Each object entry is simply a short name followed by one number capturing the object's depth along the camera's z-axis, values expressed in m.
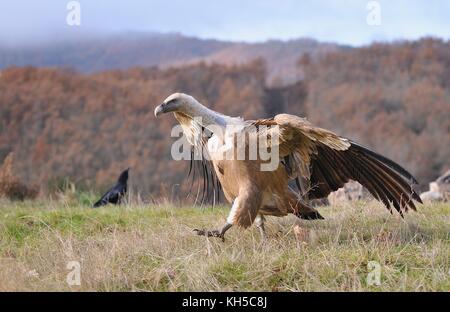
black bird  19.16
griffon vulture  11.37
